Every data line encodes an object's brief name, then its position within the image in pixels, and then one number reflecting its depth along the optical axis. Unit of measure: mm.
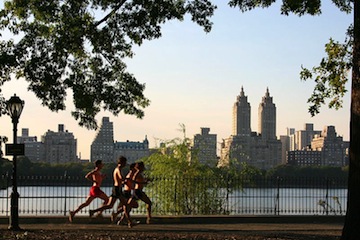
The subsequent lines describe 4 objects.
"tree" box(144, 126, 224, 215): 29422
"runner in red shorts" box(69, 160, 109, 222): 18922
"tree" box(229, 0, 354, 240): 15352
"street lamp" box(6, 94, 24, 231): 18047
